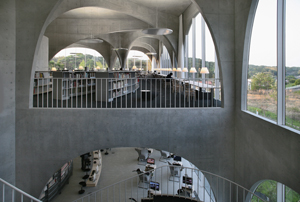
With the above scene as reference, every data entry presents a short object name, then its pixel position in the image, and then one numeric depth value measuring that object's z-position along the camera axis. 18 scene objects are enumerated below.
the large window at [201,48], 9.30
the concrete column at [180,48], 12.74
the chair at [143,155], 11.71
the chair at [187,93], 8.79
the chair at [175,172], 9.96
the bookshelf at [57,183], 7.89
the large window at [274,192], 4.50
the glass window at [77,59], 21.55
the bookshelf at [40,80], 9.52
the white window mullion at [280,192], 4.81
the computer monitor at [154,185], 8.57
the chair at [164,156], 12.72
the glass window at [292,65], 4.11
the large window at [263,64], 4.85
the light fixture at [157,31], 7.98
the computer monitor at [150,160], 11.41
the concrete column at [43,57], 11.34
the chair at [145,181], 9.57
